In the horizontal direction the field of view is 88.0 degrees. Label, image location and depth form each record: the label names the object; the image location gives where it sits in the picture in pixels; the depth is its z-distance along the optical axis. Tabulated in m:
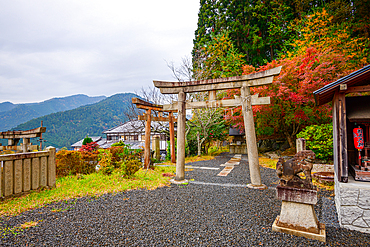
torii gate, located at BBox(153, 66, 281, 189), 5.23
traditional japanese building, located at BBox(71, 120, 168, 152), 27.76
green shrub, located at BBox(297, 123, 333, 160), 7.81
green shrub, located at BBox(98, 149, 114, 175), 6.33
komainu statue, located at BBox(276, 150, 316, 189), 2.77
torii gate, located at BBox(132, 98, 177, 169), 7.44
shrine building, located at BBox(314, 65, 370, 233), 2.98
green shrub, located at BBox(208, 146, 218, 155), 16.39
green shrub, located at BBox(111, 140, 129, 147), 7.49
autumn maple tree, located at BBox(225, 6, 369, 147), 8.39
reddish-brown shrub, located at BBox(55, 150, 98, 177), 6.30
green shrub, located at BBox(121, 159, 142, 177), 5.98
